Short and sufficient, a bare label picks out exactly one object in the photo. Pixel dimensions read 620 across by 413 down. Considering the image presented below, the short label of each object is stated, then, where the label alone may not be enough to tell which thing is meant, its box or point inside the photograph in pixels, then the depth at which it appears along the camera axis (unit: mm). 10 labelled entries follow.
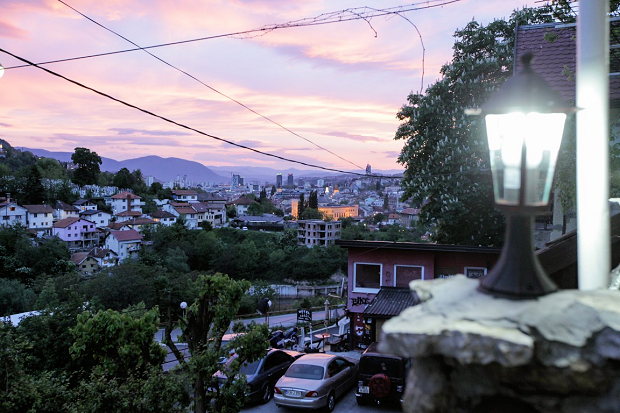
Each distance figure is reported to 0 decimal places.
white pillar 2625
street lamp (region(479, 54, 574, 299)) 1977
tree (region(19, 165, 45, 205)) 88312
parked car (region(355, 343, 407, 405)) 10250
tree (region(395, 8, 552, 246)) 16438
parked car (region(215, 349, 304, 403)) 11008
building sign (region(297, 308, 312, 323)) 18578
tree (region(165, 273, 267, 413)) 8188
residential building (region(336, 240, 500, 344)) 16672
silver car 10062
